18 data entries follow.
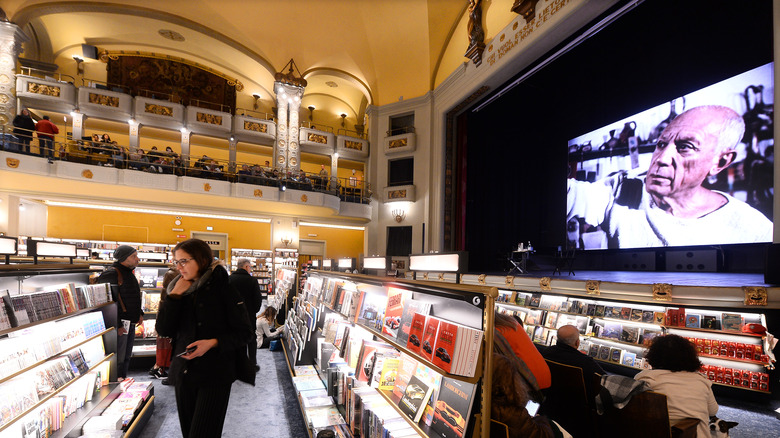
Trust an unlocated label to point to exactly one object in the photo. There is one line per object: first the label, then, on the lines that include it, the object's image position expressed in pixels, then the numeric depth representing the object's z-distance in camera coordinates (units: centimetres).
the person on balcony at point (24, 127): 941
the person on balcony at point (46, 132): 966
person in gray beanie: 359
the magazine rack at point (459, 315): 134
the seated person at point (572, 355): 236
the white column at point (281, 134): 1491
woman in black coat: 188
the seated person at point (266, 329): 612
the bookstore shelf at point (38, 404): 191
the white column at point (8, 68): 1089
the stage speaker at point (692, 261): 711
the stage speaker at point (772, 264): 375
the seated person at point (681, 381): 208
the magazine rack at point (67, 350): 204
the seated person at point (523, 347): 168
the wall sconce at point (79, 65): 1475
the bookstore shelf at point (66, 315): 187
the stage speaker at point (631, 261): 844
